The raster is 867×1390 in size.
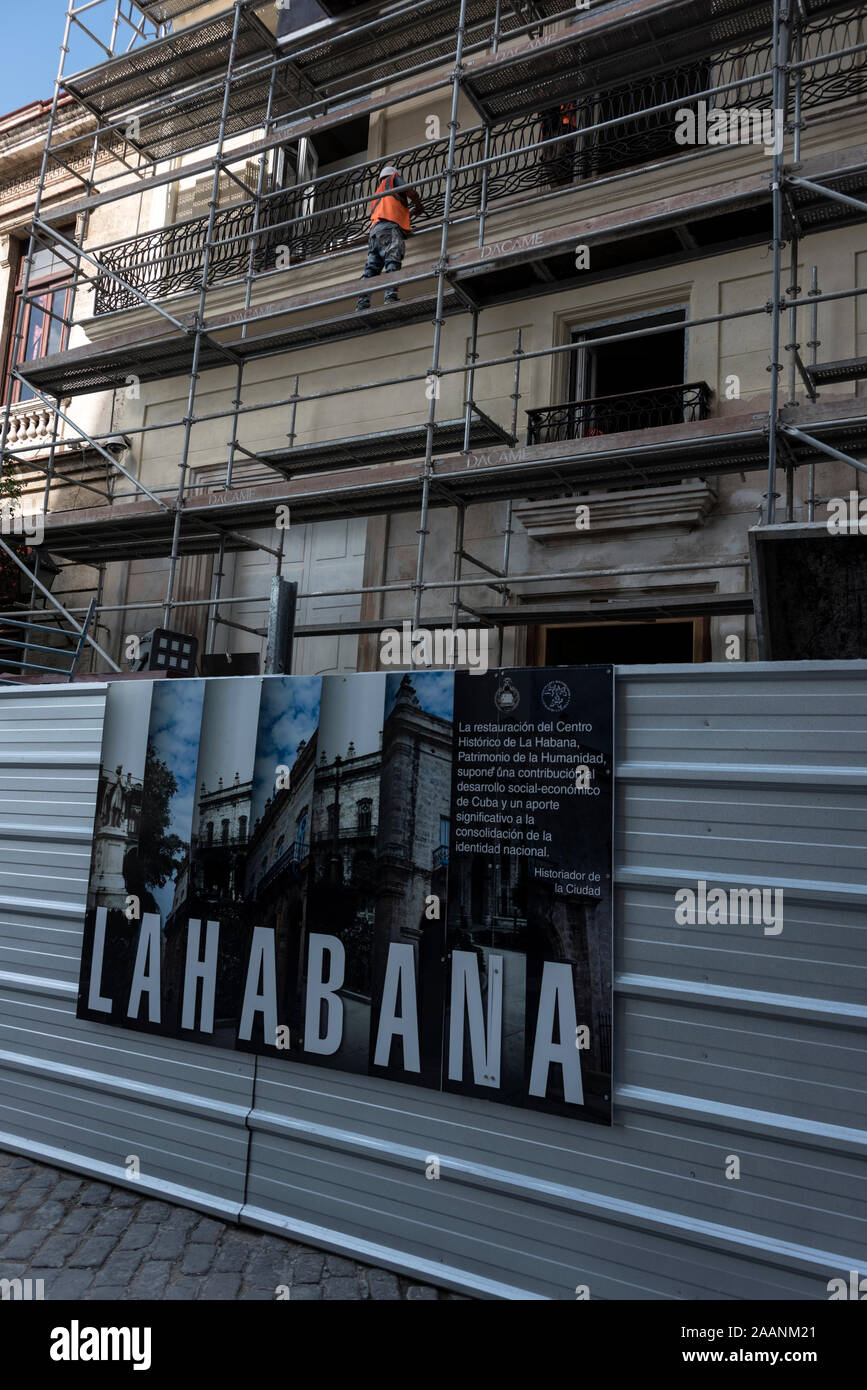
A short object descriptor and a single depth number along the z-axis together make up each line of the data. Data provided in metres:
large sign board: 3.75
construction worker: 10.02
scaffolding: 7.62
